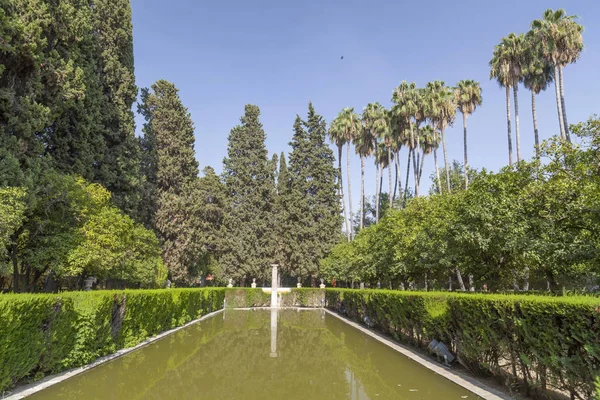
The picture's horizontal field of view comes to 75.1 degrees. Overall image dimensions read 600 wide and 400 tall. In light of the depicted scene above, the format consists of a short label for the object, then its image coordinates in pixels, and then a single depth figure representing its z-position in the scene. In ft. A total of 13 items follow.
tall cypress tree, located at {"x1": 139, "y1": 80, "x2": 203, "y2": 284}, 113.19
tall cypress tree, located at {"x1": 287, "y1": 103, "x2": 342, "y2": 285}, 140.36
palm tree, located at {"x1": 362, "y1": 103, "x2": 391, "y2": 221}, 126.52
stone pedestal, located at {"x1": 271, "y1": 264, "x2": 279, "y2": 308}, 118.93
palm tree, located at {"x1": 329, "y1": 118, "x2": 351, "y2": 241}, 149.69
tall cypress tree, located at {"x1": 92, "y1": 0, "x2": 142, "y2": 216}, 74.43
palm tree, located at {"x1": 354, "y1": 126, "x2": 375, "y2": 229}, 141.08
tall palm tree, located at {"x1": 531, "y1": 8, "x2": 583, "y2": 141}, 77.97
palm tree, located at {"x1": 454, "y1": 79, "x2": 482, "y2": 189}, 109.60
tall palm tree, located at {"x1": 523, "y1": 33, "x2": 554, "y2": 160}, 86.94
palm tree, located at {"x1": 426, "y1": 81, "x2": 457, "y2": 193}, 105.15
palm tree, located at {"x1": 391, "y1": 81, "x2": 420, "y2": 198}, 113.29
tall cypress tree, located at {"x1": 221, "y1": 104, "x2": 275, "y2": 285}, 140.15
